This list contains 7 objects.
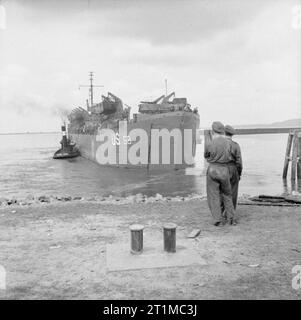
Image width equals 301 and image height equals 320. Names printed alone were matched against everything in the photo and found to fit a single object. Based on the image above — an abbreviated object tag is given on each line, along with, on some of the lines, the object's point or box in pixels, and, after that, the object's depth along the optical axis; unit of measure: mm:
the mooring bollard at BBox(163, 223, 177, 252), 5156
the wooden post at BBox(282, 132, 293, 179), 19062
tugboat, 43406
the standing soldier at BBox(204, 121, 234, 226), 6602
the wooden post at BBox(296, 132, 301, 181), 18047
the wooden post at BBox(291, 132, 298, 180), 18278
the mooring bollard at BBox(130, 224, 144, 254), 5172
